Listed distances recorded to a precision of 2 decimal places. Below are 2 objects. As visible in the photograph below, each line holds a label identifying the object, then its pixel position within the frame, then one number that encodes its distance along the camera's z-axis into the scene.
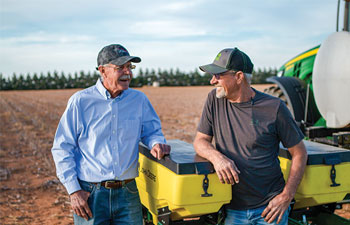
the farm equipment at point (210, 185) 2.56
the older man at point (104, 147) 2.66
